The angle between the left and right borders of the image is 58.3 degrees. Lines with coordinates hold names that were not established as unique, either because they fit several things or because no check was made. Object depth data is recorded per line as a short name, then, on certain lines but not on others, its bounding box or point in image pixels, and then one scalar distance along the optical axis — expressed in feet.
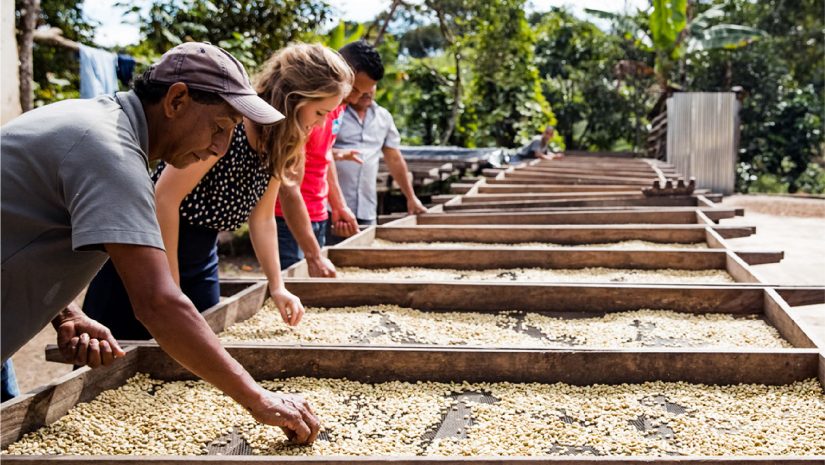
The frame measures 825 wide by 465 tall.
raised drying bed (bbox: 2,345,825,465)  5.58
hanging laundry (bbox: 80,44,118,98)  17.69
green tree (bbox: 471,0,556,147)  44.55
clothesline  18.10
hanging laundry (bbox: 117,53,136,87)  18.44
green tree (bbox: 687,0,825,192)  51.83
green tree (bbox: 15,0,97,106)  26.02
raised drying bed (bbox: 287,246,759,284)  11.67
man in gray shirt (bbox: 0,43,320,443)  3.79
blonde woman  7.52
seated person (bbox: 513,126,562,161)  39.47
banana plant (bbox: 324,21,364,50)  35.04
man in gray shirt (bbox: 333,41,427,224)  14.17
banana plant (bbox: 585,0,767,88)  41.91
